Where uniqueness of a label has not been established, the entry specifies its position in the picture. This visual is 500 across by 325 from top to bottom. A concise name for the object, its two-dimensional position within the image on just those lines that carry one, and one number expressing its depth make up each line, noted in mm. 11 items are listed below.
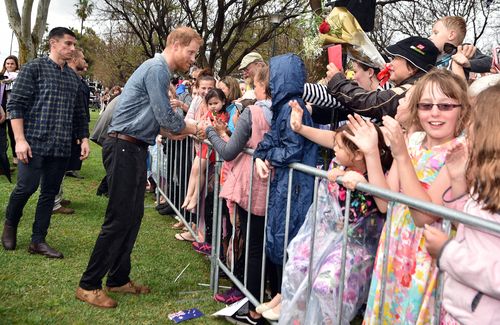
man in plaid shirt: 4645
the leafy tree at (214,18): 22442
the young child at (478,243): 1701
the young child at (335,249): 2555
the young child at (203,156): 4867
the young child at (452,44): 3607
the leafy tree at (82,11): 63475
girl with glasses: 2107
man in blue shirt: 3689
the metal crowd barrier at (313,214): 1749
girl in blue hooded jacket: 3023
